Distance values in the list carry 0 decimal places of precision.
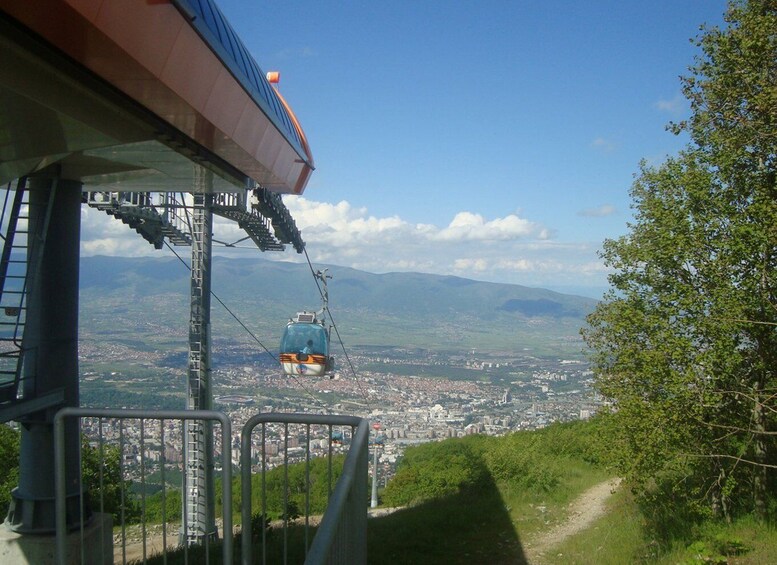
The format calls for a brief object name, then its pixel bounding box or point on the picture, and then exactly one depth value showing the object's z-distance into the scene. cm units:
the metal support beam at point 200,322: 1184
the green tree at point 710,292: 769
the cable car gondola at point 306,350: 1619
